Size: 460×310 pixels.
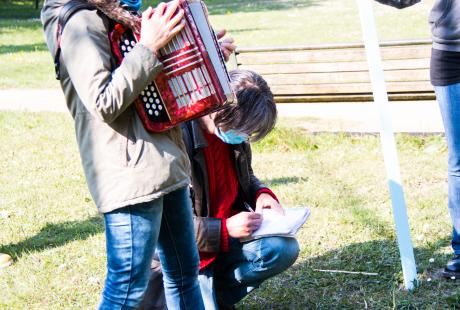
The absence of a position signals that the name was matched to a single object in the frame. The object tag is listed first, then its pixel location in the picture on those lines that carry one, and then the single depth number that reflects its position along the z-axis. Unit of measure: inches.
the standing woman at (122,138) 98.7
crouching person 128.2
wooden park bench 285.1
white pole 142.9
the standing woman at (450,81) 147.2
